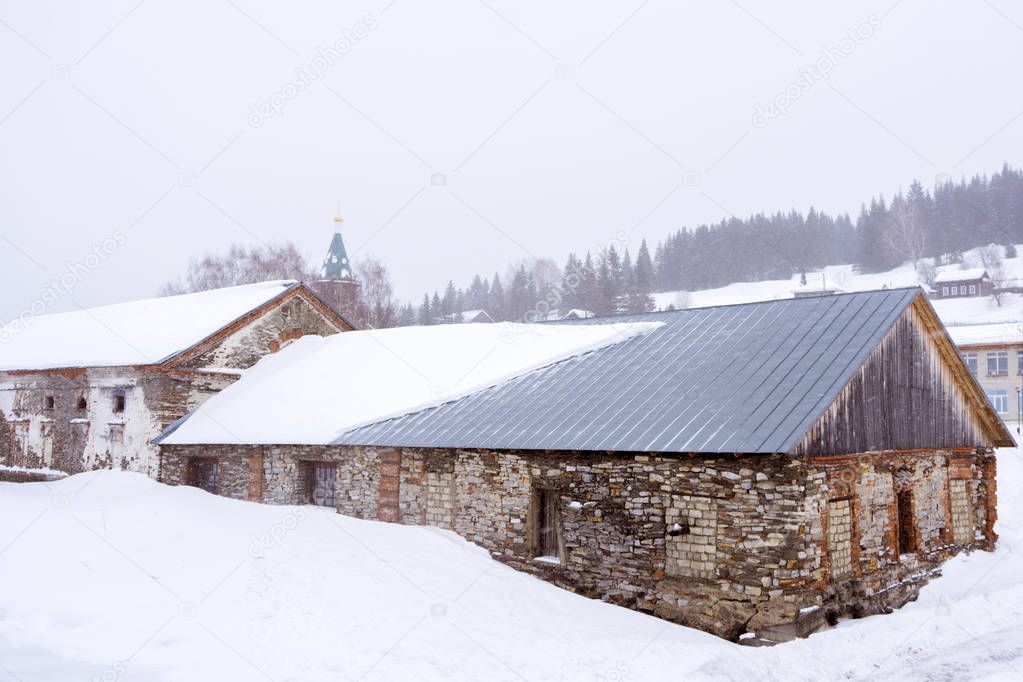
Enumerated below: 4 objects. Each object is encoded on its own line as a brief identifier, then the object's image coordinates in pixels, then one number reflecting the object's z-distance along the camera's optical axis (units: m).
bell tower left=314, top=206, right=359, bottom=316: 48.25
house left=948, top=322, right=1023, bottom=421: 40.66
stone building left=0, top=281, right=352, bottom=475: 21.69
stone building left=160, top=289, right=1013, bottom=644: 11.96
